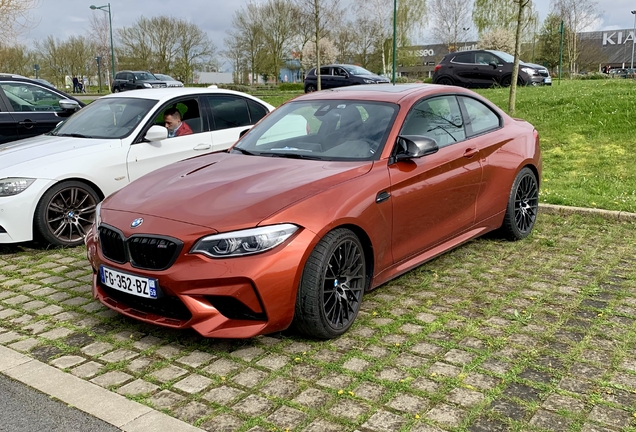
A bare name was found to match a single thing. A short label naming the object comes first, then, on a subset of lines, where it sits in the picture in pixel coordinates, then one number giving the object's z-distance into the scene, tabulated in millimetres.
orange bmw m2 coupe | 3693
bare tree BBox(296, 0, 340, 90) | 24689
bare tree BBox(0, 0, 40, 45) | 16156
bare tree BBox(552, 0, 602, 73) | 46841
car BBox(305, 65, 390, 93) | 26120
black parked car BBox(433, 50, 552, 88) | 21484
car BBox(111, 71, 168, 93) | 34478
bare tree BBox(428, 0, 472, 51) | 61719
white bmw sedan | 6066
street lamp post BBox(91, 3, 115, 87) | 45019
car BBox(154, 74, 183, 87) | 34638
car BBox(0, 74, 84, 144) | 8555
